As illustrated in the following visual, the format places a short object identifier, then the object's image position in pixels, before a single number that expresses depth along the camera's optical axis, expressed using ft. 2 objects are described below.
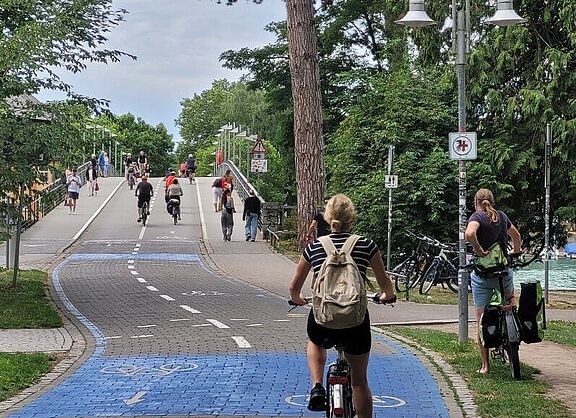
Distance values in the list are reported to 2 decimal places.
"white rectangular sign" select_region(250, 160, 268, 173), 140.56
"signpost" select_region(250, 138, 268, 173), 140.87
